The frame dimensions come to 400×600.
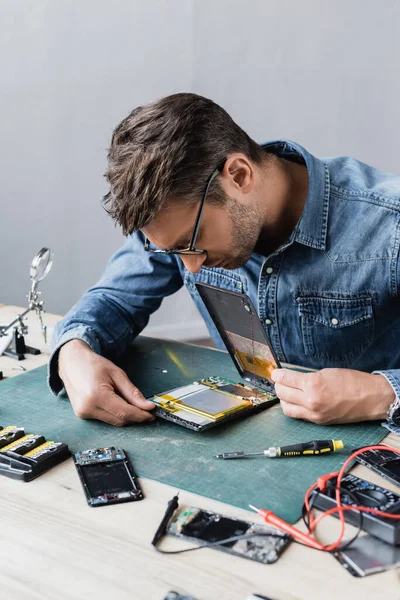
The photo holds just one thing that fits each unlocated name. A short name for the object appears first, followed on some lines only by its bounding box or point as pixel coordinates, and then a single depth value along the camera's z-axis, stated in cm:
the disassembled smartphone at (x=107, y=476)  96
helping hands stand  159
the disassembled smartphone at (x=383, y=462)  99
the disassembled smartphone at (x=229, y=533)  82
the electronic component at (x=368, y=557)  79
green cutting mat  98
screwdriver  107
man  120
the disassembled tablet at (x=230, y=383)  120
